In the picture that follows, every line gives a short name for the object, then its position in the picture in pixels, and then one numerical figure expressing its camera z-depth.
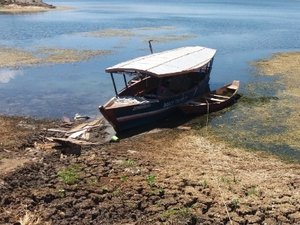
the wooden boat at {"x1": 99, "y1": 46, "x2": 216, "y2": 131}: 17.96
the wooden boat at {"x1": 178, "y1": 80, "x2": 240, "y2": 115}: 19.91
